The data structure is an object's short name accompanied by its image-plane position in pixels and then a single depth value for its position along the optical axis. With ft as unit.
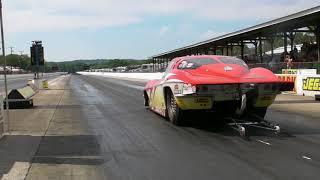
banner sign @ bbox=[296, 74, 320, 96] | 79.00
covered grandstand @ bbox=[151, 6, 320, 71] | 113.91
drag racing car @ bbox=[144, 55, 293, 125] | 38.91
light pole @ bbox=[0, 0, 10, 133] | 39.93
